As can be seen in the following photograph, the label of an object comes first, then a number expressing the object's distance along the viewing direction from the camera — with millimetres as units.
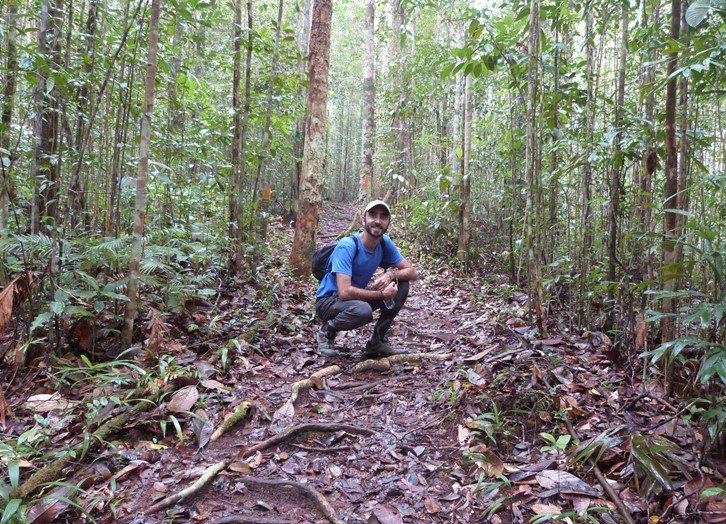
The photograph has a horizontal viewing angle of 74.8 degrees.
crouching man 4641
